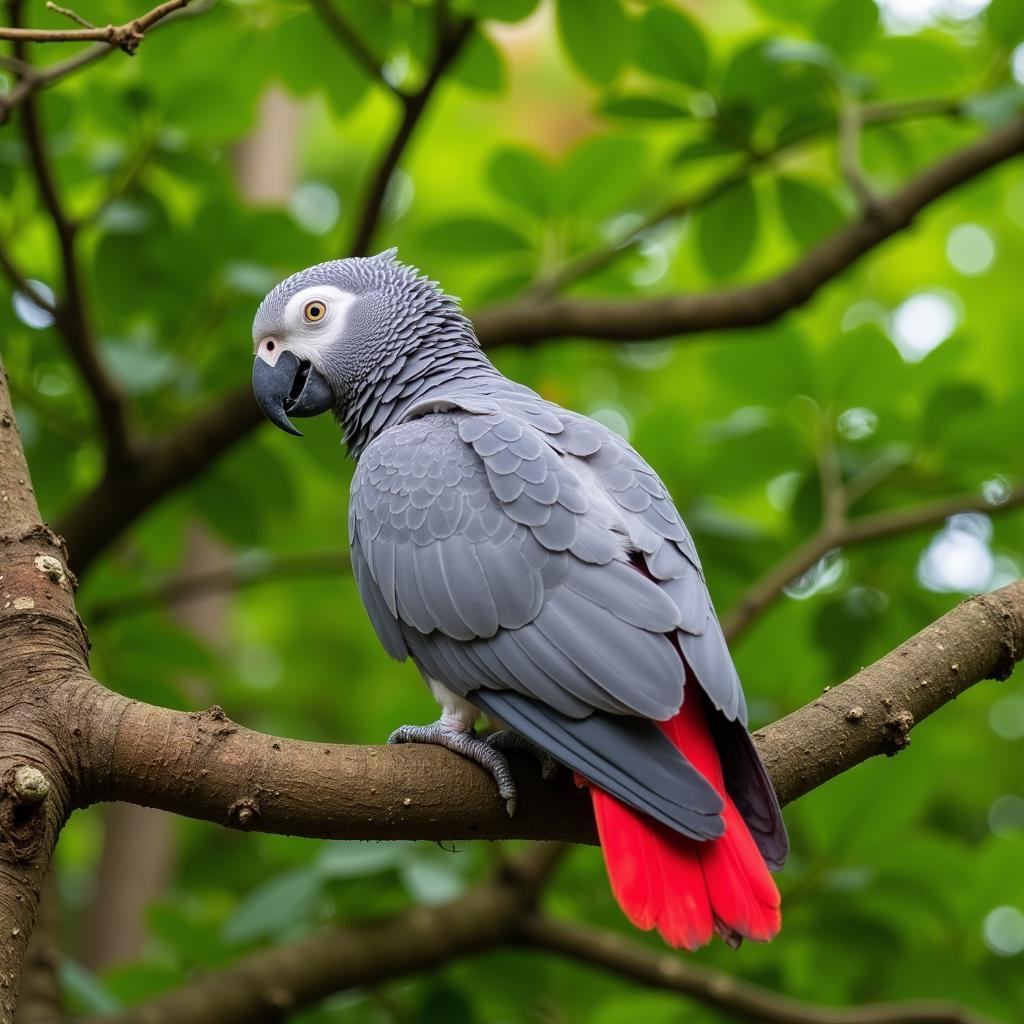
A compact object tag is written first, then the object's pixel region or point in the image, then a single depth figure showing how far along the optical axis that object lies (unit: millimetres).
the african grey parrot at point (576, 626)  4145
